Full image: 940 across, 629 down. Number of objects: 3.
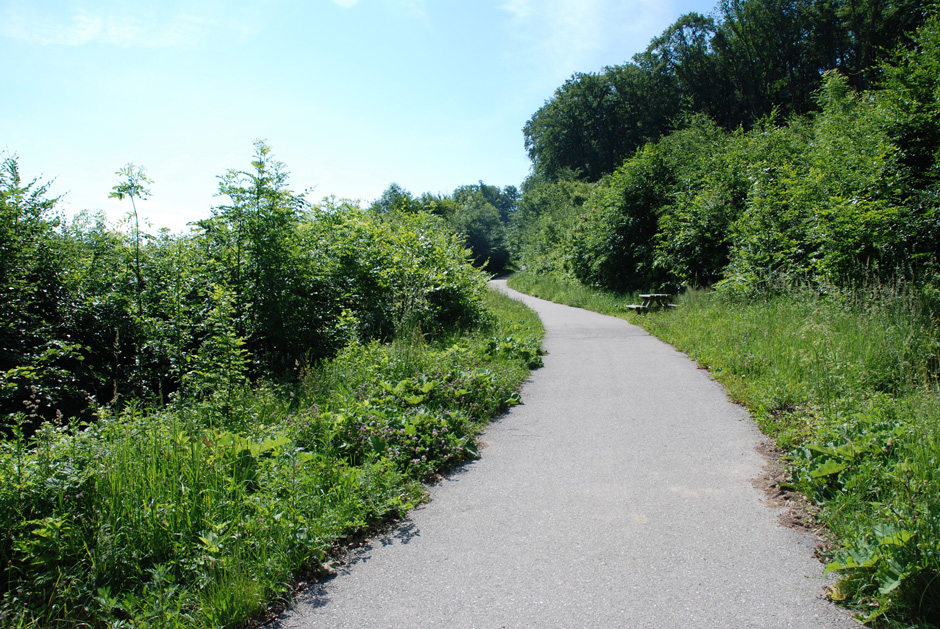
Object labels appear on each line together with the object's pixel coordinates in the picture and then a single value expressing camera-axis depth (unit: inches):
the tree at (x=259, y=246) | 291.3
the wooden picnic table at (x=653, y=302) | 631.2
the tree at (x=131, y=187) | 248.8
